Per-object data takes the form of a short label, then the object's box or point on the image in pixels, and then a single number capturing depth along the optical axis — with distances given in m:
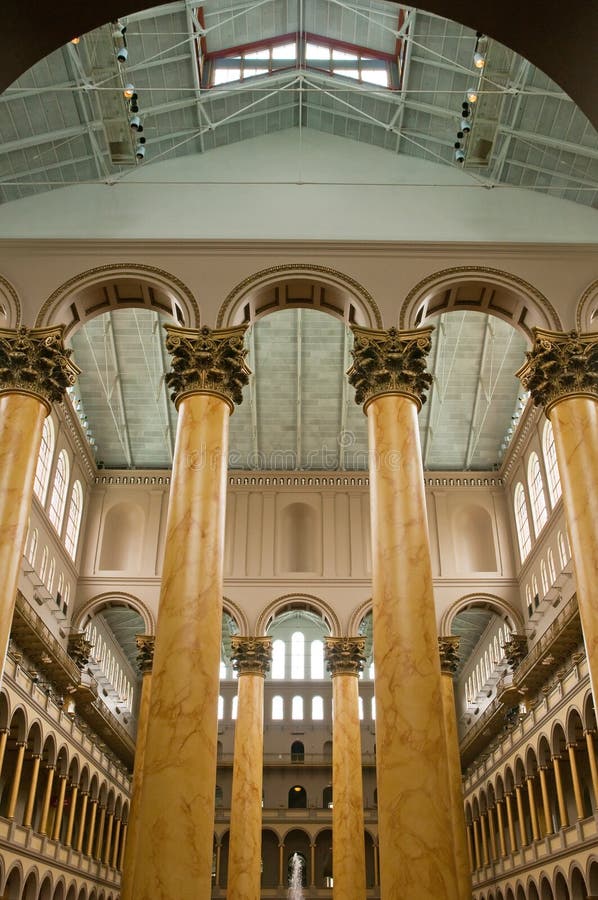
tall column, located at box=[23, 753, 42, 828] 22.48
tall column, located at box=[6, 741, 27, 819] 21.56
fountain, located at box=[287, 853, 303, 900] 38.97
